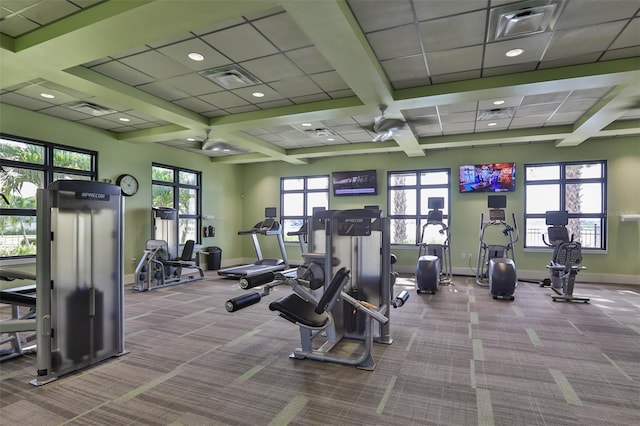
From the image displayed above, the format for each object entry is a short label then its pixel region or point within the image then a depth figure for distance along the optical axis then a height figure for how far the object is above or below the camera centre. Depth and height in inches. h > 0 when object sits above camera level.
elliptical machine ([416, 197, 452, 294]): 243.6 -35.9
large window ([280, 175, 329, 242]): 388.2 +16.7
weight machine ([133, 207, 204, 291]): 260.6 -38.6
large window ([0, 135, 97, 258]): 215.5 +22.3
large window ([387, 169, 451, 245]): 341.7 +14.5
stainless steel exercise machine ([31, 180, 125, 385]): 108.3 -21.9
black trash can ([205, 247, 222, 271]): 361.1 -49.3
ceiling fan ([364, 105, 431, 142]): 200.8 +51.5
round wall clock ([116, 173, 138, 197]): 278.4 +24.3
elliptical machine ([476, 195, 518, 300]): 222.5 -36.7
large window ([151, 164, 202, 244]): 319.6 +17.9
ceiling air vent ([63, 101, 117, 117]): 212.3 +67.2
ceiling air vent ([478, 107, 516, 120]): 225.5 +66.7
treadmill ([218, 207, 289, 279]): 302.4 -29.2
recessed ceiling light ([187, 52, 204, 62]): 152.6 +70.7
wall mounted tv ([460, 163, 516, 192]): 314.8 +32.1
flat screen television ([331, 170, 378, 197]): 358.6 +31.3
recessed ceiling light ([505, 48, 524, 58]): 147.5 +69.7
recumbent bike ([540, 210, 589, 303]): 219.6 -32.5
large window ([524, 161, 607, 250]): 297.7 +12.1
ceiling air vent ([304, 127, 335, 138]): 275.4 +65.9
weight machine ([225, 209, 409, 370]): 114.8 -27.9
